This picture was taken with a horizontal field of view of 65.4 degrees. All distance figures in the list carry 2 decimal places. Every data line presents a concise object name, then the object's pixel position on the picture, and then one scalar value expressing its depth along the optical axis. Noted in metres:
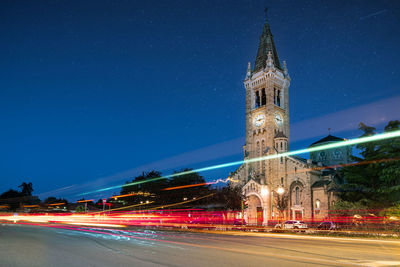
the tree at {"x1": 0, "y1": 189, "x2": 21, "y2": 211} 118.31
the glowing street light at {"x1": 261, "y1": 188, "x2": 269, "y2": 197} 50.84
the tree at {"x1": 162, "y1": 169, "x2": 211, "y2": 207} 51.06
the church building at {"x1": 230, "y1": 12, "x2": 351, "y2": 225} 48.31
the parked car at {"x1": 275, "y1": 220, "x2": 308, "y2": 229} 37.31
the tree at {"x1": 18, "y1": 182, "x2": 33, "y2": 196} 134.31
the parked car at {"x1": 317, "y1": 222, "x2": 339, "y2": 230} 30.35
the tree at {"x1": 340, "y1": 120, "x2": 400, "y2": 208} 30.55
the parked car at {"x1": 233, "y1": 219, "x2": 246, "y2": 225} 40.61
